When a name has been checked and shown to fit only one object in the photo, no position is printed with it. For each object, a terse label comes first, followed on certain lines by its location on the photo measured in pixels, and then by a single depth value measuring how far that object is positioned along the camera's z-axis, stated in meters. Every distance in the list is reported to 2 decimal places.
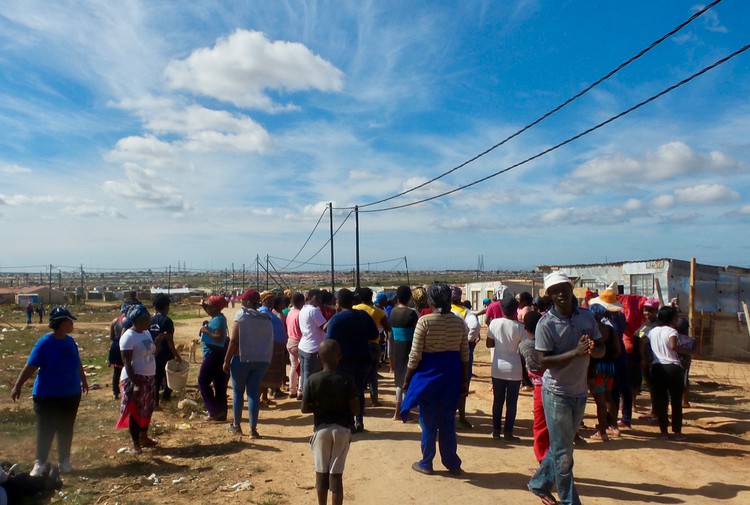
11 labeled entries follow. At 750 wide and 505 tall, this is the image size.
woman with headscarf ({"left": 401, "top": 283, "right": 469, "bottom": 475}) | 5.25
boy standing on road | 4.25
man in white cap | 4.14
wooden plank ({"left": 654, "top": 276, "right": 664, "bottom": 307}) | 16.70
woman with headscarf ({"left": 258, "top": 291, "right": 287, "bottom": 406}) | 8.81
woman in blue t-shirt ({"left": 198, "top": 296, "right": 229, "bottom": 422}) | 7.59
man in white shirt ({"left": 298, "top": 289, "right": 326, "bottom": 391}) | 7.70
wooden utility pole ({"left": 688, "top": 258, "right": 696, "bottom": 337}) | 14.60
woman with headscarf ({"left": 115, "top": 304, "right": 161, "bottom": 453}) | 6.27
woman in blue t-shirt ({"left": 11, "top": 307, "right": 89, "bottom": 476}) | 5.62
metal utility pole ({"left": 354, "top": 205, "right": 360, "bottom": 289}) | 27.16
